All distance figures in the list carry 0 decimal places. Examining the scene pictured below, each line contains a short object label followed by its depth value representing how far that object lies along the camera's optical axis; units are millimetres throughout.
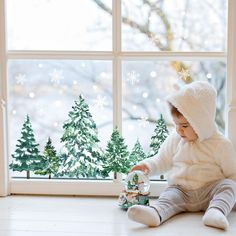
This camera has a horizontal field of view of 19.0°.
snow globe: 2870
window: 3071
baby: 2828
